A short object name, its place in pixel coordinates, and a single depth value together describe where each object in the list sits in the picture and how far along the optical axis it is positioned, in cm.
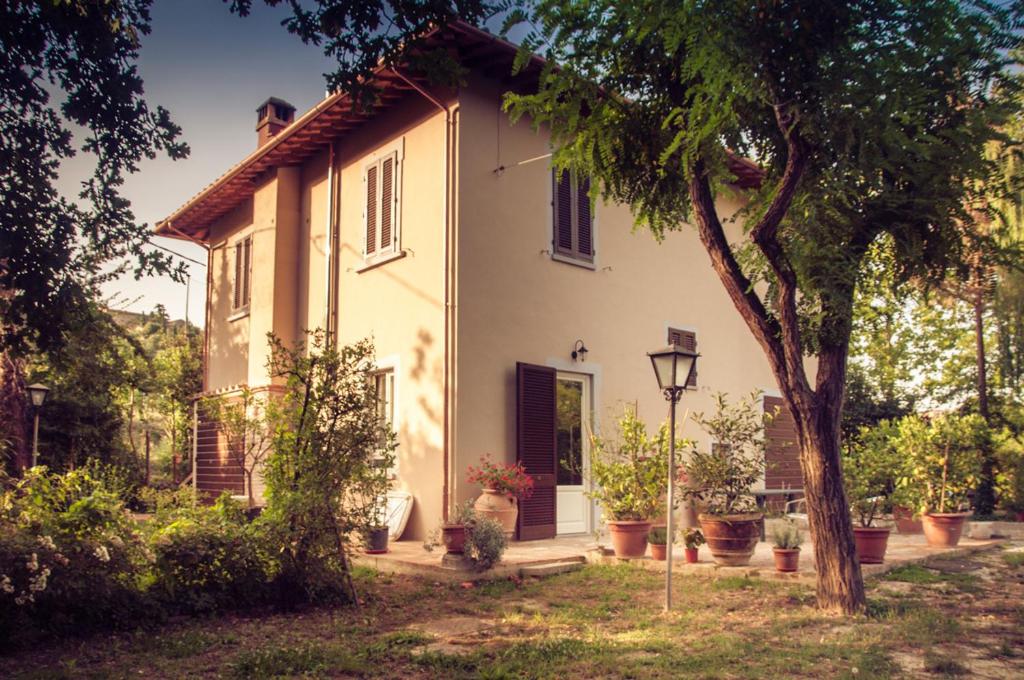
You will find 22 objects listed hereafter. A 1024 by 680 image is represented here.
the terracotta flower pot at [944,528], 917
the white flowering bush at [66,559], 486
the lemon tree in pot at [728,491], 754
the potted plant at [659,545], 816
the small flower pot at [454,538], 771
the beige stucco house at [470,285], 973
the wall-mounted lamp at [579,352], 1074
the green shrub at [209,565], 582
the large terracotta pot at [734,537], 753
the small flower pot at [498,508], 894
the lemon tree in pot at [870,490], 765
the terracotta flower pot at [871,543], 763
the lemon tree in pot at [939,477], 921
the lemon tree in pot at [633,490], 830
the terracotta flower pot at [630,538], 827
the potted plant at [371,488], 639
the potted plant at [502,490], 895
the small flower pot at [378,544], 850
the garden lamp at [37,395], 1322
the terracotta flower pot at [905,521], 1092
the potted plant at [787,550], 726
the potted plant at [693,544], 790
